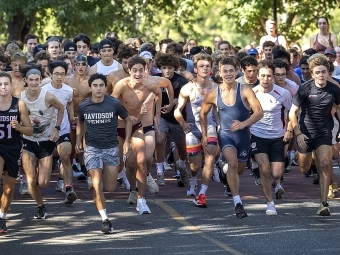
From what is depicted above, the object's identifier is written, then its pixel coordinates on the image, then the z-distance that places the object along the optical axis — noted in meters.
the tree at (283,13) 29.84
